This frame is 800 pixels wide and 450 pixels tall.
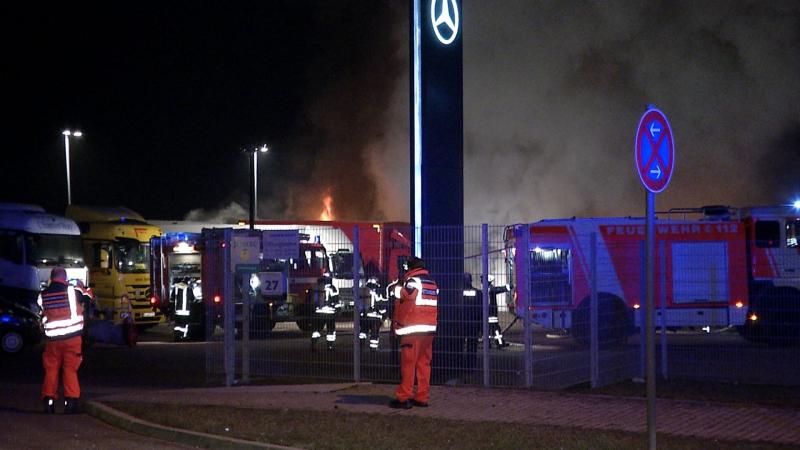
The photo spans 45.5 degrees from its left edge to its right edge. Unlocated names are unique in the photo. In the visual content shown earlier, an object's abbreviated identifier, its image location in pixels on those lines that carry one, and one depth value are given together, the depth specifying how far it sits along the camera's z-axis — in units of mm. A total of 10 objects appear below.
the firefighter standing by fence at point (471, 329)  13141
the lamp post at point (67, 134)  38928
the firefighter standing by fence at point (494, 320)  13438
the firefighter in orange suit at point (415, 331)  11484
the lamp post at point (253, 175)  38038
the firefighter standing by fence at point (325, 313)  14461
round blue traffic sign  7648
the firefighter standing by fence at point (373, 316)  14438
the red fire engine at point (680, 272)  13250
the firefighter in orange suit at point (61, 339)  12281
